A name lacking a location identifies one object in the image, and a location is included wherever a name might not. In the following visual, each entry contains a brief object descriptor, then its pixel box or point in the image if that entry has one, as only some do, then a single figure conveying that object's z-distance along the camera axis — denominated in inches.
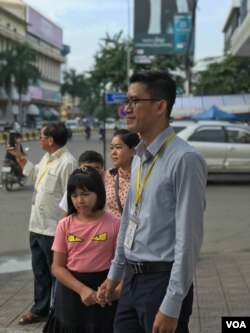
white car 651.5
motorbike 627.5
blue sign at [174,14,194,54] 1384.1
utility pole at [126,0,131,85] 1600.6
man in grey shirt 106.3
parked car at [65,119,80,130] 2985.5
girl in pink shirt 140.7
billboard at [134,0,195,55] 1429.6
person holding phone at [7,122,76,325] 204.4
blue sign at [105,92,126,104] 773.3
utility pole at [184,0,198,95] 1276.1
